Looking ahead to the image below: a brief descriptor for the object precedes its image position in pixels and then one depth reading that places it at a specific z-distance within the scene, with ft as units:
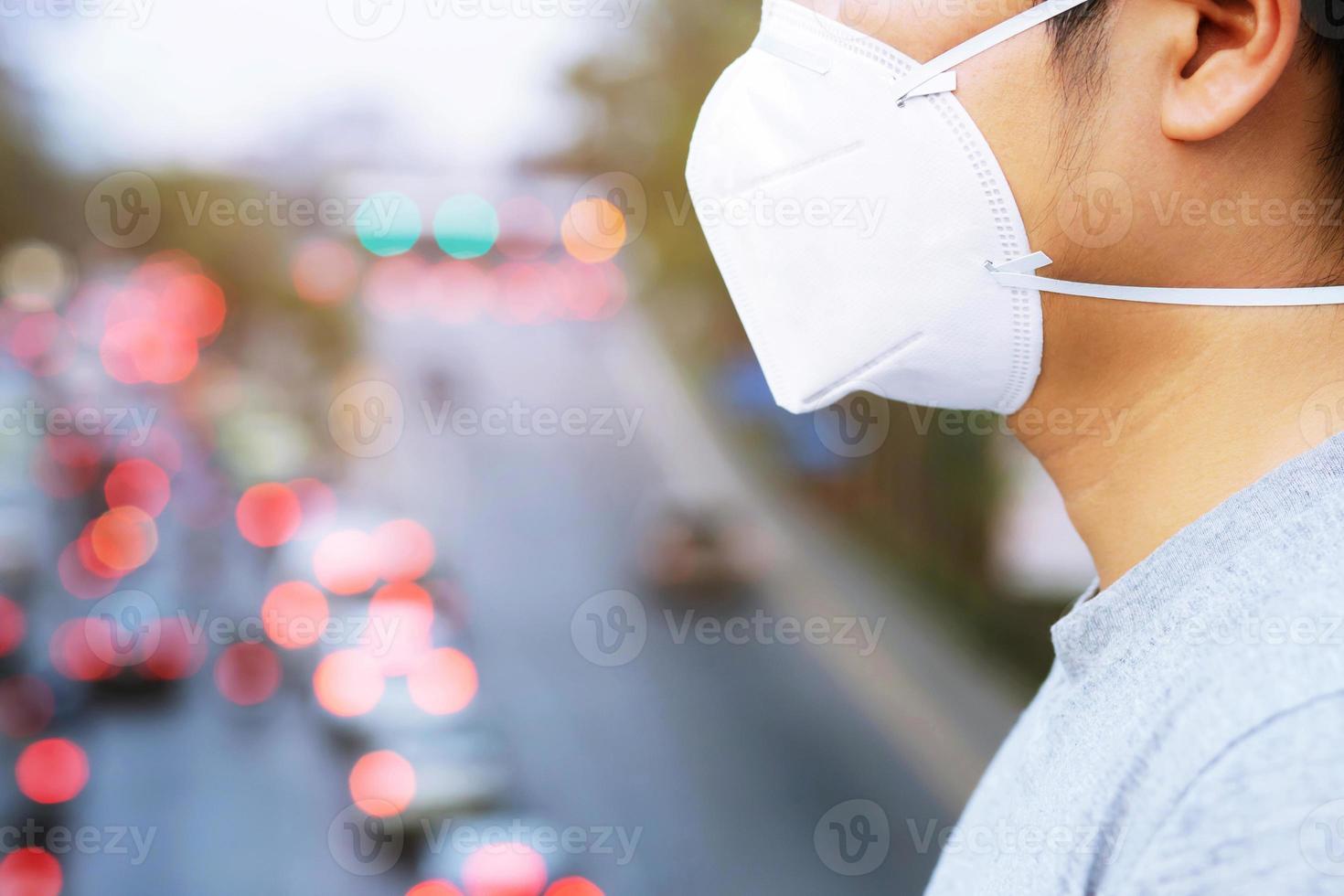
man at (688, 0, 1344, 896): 4.64
